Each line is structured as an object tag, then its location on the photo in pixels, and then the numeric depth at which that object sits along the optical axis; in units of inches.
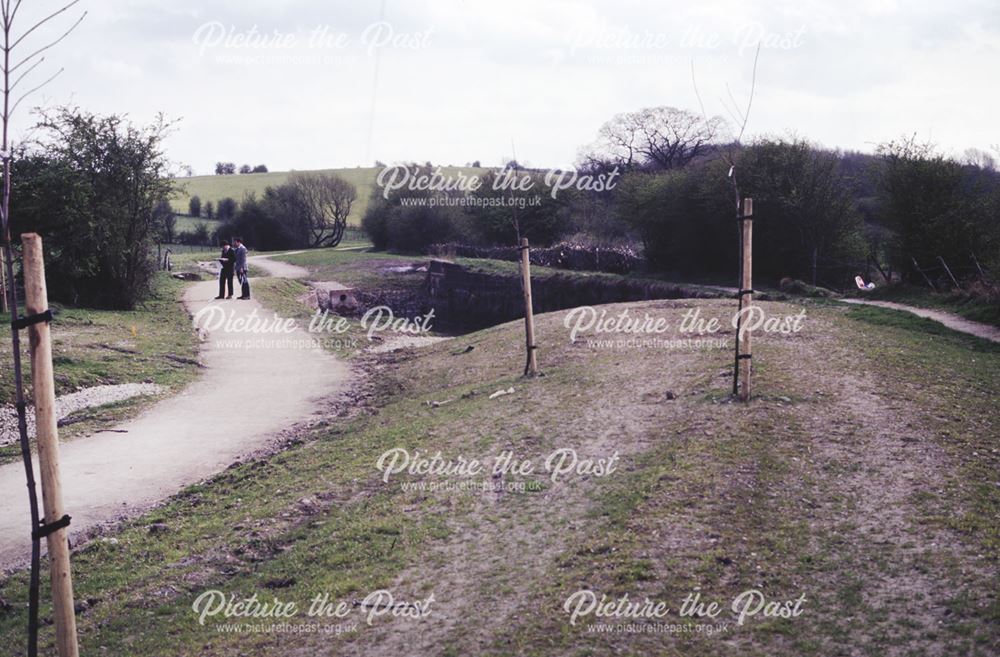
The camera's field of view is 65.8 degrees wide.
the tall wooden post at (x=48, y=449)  188.7
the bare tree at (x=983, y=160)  1465.3
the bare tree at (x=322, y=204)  2747.5
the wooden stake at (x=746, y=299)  426.6
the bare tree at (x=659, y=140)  2315.5
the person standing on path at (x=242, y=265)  1057.5
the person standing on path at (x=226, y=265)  1050.4
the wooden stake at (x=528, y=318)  573.6
